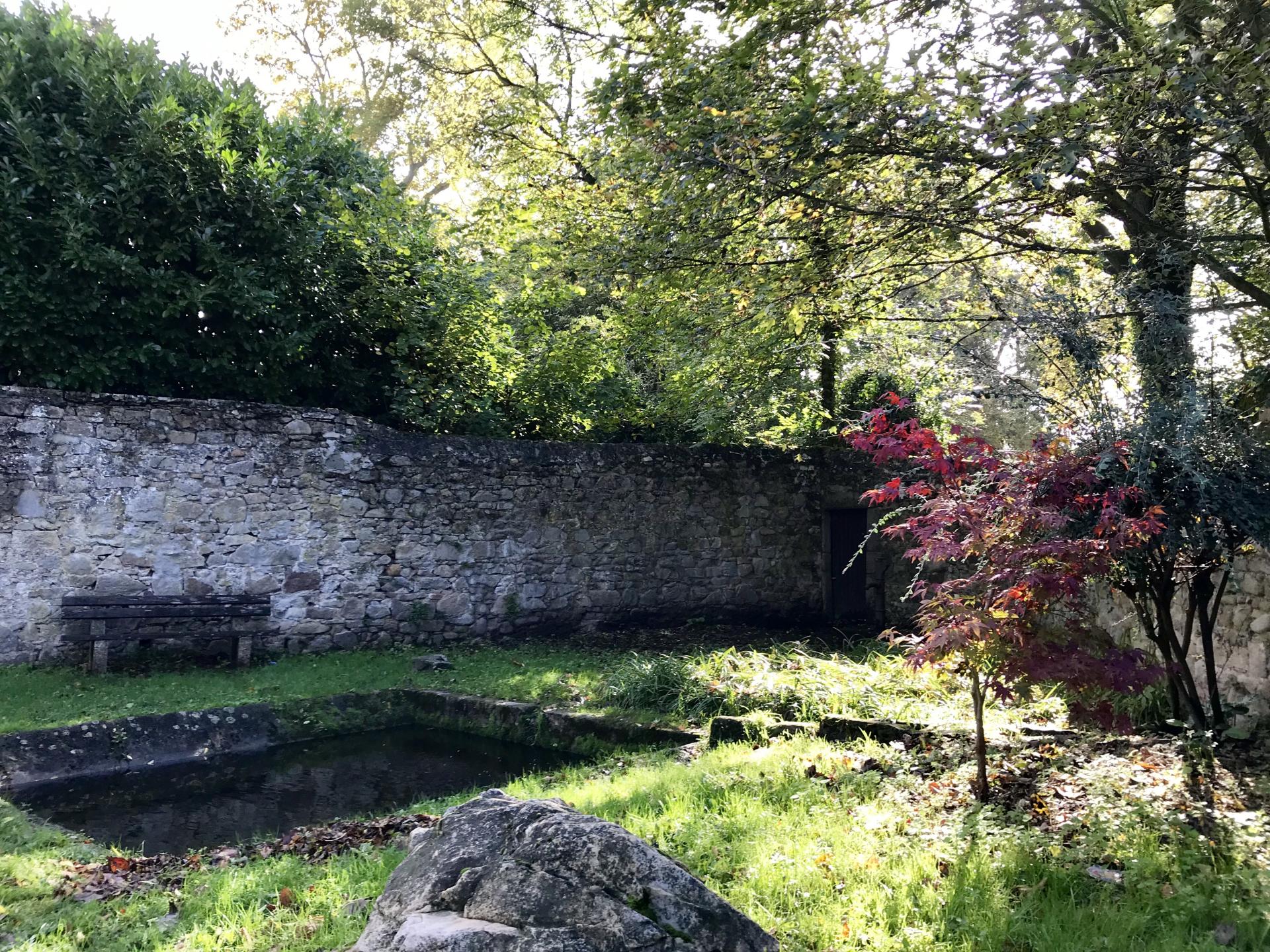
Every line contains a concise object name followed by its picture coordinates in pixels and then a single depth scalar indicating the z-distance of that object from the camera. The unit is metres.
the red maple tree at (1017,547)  3.88
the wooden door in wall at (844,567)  12.71
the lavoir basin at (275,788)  5.11
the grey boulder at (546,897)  2.30
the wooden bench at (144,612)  7.68
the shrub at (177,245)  8.04
